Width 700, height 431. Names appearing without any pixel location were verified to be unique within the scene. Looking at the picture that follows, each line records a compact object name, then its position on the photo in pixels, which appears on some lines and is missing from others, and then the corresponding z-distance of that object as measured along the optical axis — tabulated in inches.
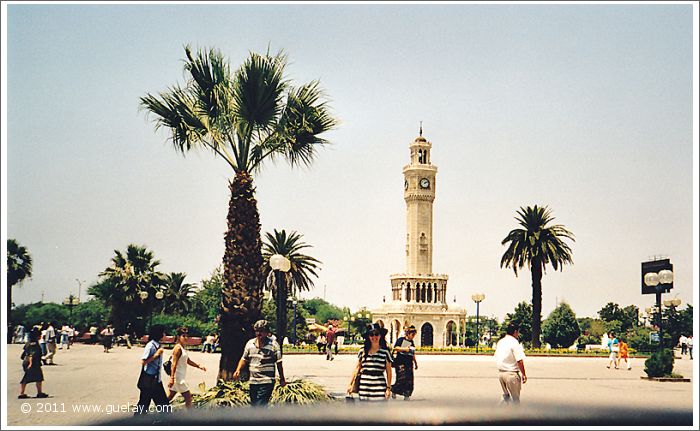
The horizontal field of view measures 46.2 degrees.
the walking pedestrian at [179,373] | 478.6
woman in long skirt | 531.2
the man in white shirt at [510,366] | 452.8
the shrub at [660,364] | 913.5
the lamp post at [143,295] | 1674.0
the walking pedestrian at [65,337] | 1579.2
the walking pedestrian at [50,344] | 1048.3
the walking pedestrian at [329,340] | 1330.0
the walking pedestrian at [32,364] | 582.2
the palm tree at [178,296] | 2506.2
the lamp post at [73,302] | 3219.5
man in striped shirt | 430.9
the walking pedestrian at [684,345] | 1789.2
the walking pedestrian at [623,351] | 1194.4
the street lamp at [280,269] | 793.1
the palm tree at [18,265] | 1653.3
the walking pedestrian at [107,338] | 1457.9
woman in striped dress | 404.5
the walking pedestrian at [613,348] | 1251.0
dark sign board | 1538.5
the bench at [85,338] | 2017.1
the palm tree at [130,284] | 2014.0
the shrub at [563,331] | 2775.6
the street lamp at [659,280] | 956.6
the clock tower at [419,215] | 3535.9
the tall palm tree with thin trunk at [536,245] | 2172.7
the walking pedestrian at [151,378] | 449.7
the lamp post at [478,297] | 1819.6
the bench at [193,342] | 2027.8
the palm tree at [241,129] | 624.7
